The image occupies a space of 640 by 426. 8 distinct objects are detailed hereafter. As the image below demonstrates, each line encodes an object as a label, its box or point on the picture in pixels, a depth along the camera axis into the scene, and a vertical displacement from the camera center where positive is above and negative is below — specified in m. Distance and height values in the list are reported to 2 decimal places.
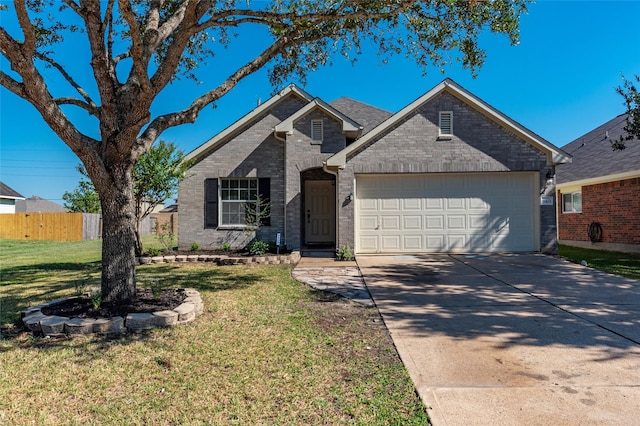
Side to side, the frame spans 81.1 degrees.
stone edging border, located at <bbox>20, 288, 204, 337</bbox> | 4.38 -1.14
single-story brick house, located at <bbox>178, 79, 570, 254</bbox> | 11.14 +1.49
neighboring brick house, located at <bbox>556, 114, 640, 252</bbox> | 12.53 +1.11
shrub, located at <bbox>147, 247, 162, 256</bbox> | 11.32 -0.76
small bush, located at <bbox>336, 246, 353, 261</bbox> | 10.75 -0.79
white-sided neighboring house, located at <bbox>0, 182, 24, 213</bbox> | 30.66 +2.53
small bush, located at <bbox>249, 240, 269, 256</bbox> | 11.39 -0.65
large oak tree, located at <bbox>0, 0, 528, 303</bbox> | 4.66 +2.08
